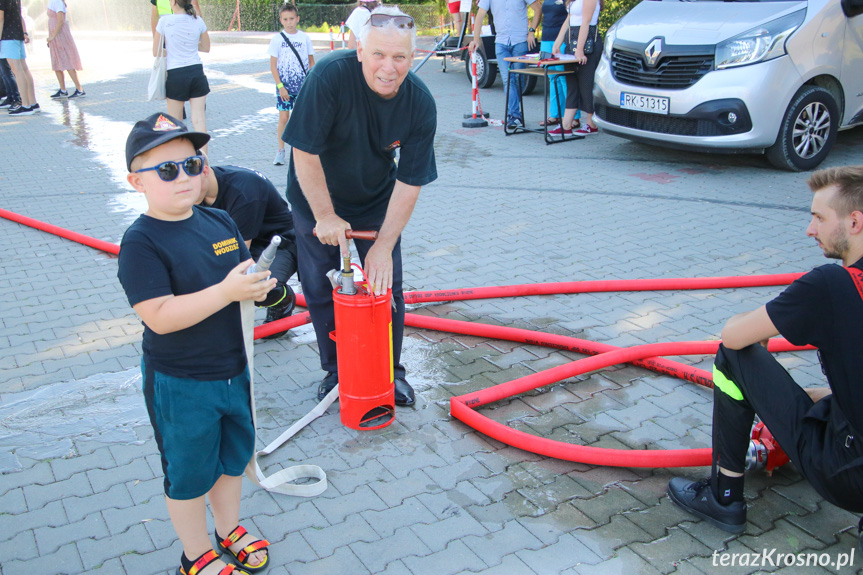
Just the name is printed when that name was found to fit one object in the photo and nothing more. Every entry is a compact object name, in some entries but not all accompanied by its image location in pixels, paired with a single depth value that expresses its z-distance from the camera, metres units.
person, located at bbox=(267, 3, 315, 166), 7.68
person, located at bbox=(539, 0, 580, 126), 9.55
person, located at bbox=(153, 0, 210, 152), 7.73
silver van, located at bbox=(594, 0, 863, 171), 6.73
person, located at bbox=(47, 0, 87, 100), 12.22
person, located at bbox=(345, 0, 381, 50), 7.49
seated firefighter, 2.27
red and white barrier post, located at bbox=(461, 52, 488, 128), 10.16
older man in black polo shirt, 2.98
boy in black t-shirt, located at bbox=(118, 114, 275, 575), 2.15
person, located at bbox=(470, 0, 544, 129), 9.34
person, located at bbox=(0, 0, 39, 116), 11.23
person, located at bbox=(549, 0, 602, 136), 8.45
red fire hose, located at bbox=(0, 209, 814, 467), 2.96
